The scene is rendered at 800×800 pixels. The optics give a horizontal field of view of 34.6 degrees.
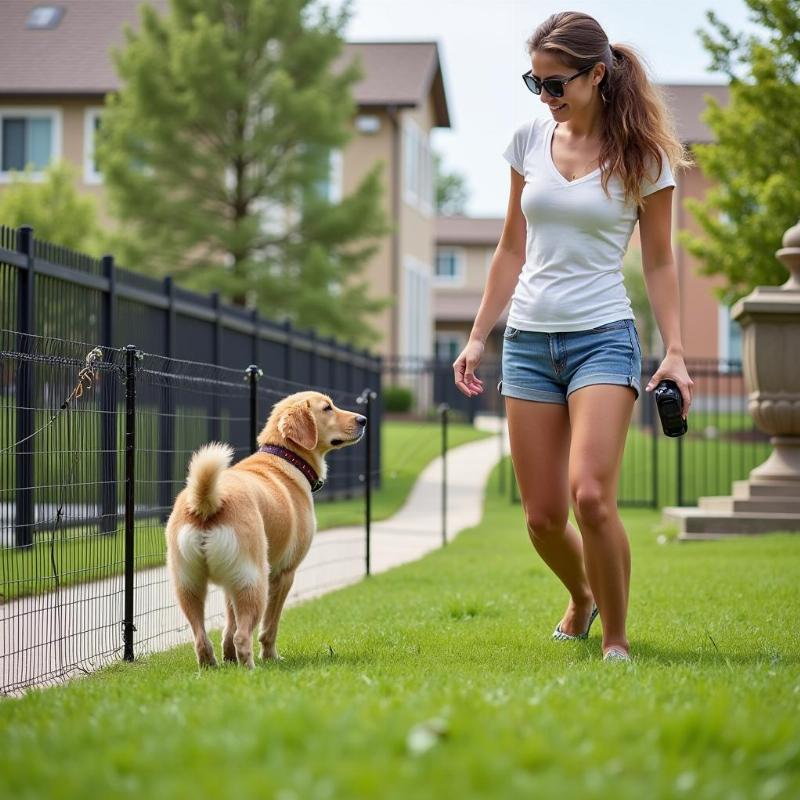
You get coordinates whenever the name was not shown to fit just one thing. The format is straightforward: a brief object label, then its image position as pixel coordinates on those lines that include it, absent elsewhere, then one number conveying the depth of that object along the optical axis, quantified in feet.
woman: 16.97
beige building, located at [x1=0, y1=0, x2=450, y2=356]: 108.06
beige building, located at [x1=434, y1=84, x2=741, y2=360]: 117.60
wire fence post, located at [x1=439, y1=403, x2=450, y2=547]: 44.55
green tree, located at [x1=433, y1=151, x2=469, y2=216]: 273.91
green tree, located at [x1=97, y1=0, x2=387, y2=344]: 75.10
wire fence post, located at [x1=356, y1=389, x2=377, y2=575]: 33.91
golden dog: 16.93
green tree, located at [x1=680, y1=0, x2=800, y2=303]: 64.44
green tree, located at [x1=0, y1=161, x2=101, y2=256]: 89.15
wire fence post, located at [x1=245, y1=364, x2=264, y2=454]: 25.68
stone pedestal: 42.47
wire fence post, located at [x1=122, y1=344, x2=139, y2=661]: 19.60
